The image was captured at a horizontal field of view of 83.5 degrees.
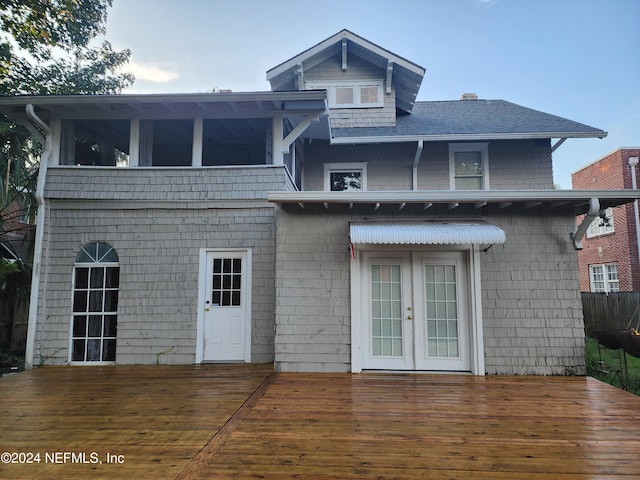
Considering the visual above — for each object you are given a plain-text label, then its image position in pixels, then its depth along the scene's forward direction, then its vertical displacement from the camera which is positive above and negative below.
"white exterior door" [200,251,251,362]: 6.28 -0.35
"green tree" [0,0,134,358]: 9.12 +6.66
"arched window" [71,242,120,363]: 6.36 -0.30
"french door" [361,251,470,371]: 5.45 -0.37
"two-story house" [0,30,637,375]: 5.36 +0.79
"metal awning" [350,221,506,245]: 5.01 +0.72
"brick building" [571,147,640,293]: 12.34 +1.66
